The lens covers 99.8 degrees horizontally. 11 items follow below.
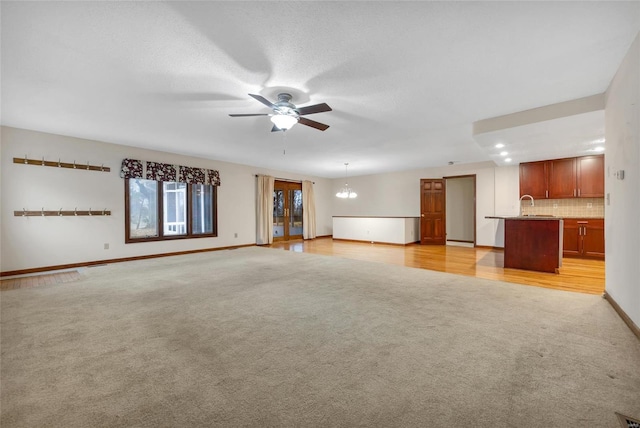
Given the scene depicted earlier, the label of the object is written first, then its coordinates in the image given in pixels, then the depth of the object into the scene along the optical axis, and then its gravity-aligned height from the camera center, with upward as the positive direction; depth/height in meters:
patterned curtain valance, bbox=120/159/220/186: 5.87 +1.00
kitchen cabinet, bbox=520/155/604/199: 5.86 +0.75
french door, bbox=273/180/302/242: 9.46 +0.08
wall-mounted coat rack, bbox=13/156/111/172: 4.71 +0.95
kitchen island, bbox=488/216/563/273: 4.49 -0.56
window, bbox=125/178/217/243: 6.13 +0.09
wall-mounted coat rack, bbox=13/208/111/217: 4.69 +0.03
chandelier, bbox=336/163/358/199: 9.39 +0.64
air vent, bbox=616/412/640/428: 1.30 -1.04
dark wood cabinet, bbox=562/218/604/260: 5.71 -0.61
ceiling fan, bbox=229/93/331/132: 3.15 +1.22
